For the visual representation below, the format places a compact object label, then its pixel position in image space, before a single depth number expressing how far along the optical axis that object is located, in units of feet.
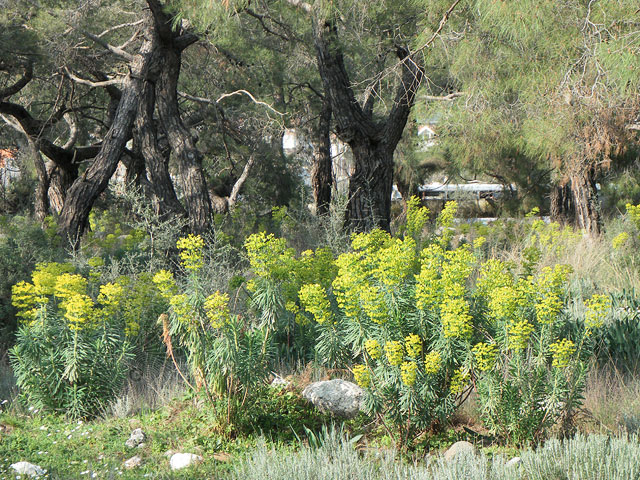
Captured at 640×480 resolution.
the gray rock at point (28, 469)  23.24
